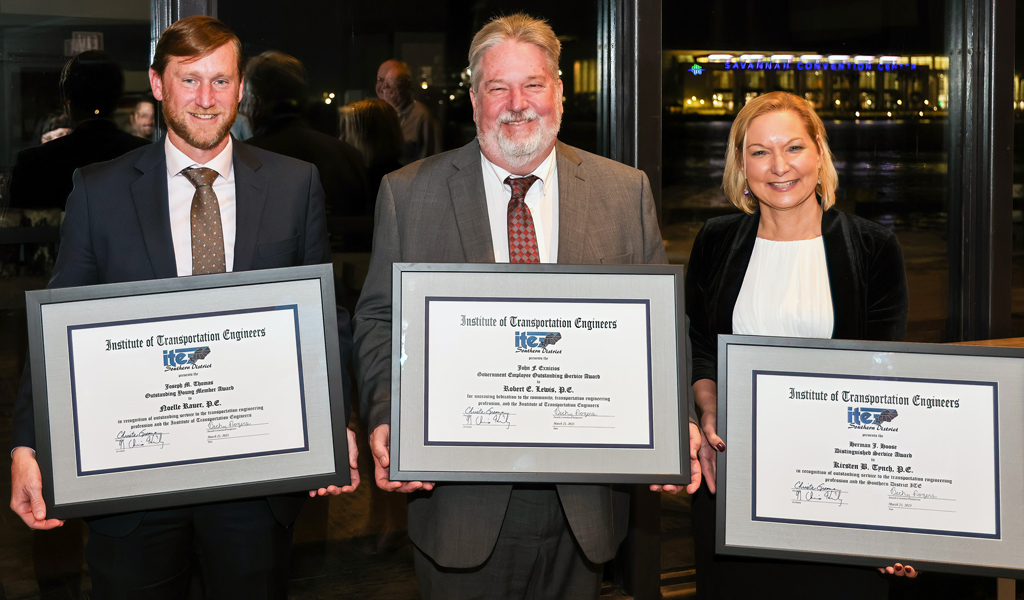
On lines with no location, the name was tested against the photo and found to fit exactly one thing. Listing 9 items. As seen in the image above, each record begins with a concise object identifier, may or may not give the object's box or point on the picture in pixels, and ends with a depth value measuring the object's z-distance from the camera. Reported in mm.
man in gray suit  1933
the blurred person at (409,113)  2881
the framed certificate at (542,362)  1788
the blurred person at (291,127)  2736
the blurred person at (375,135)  2850
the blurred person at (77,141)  2586
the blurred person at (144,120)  2646
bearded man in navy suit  1907
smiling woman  2051
